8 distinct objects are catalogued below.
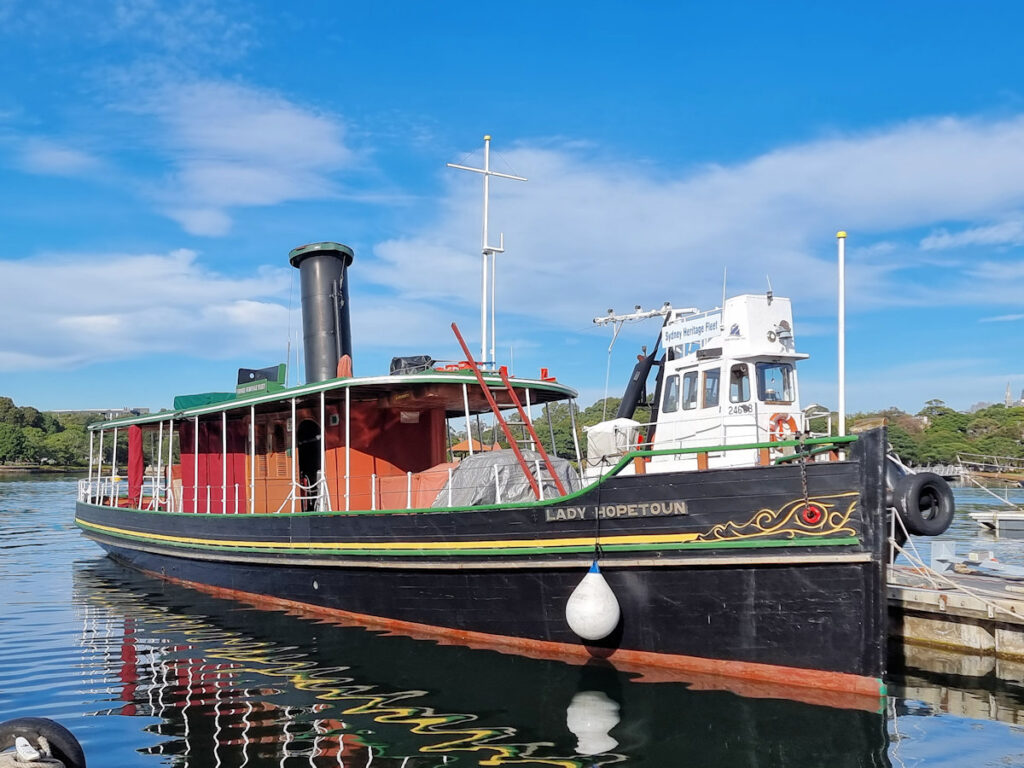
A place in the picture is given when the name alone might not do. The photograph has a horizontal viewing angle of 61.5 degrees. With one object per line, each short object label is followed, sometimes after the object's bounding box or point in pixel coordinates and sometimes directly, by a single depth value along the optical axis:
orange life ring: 12.12
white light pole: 9.23
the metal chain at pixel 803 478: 8.81
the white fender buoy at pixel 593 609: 9.63
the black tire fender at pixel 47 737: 5.32
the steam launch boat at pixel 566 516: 8.84
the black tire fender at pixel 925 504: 9.30
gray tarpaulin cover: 11.50
